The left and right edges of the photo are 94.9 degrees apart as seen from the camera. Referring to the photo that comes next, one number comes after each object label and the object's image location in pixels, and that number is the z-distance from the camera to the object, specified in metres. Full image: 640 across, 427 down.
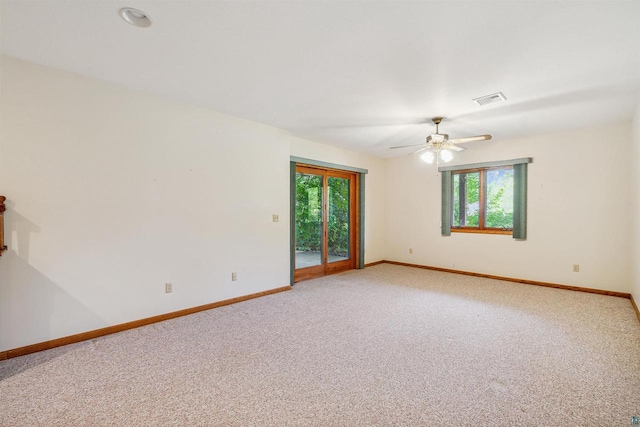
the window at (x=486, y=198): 4.84
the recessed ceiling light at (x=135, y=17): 1.84
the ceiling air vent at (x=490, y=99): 3.08
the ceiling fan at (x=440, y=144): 3.79
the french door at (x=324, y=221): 5.06
